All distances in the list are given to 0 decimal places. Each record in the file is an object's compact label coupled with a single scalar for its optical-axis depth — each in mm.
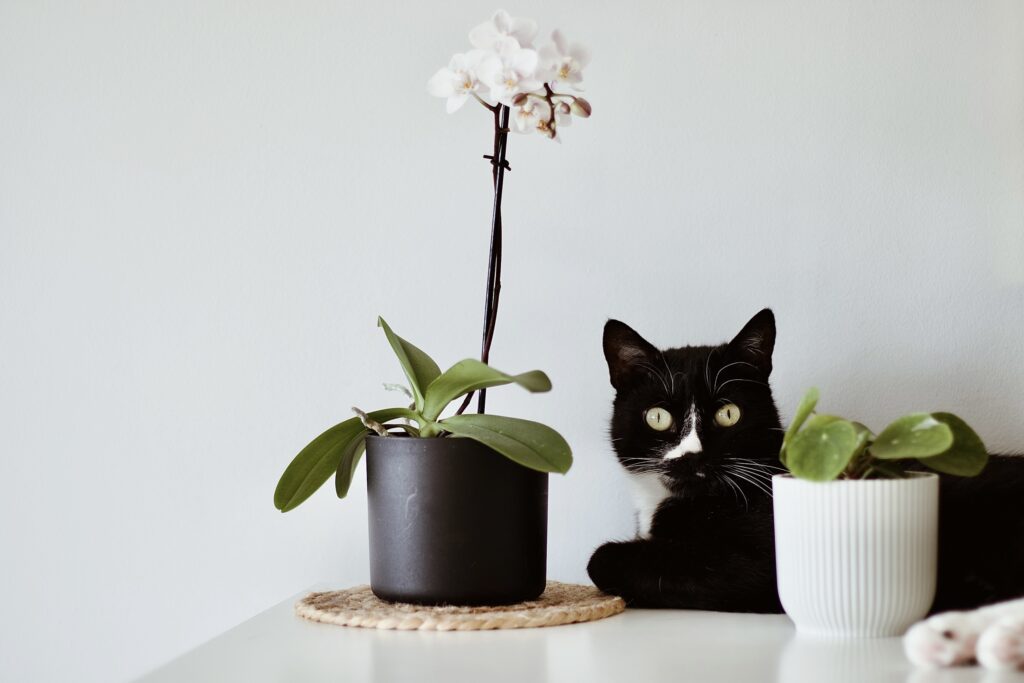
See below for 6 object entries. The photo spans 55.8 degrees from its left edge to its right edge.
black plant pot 969
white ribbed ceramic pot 822
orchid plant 972
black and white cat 931
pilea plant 799
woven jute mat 922
